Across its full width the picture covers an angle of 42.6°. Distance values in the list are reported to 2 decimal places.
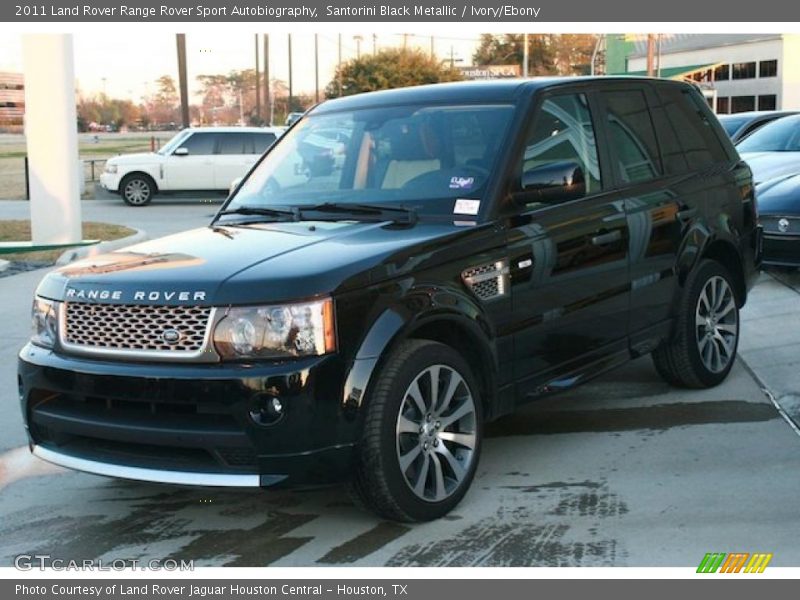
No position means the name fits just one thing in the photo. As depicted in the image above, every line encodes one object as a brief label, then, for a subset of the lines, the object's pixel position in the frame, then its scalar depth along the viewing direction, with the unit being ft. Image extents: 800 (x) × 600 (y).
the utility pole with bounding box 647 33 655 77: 153.00
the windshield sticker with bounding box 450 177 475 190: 16.22
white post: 43.75
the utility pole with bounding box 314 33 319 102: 203.72
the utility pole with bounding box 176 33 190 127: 102.89
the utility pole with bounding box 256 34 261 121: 163.06
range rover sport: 12.97
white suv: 75.00
